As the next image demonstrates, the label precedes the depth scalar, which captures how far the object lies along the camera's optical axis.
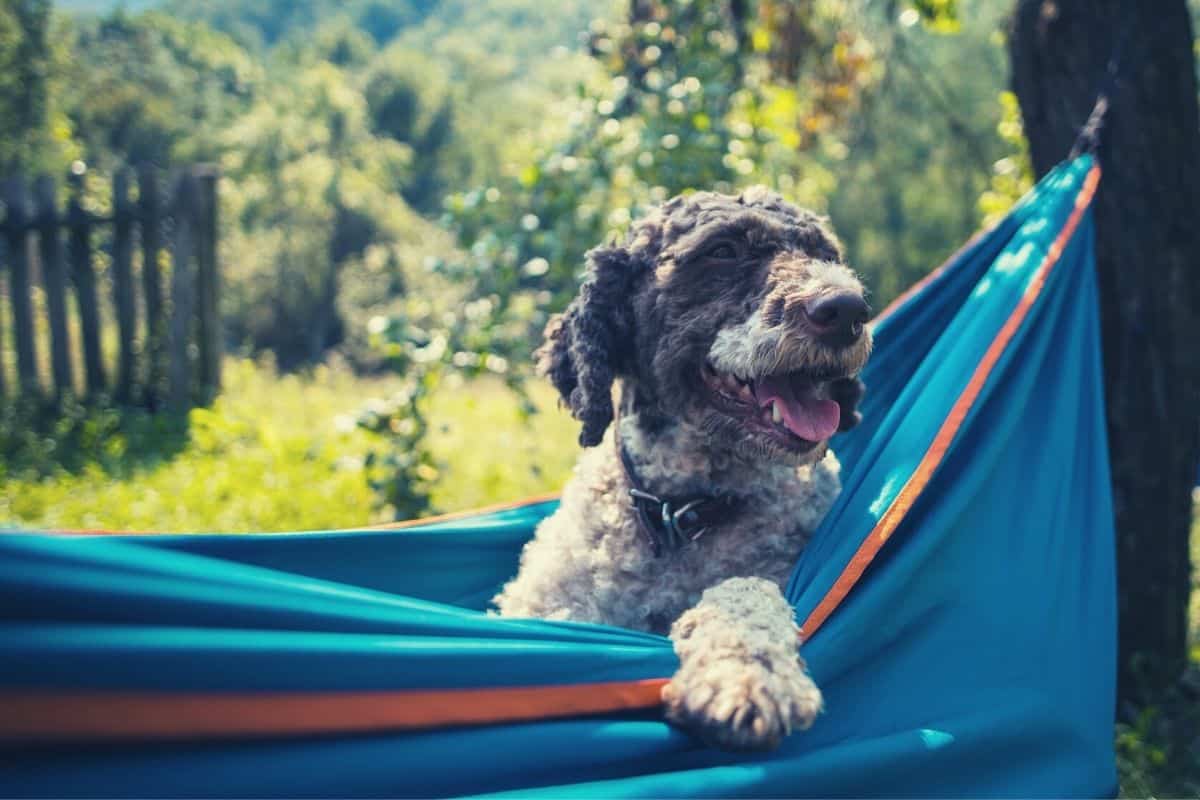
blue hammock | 1.78
